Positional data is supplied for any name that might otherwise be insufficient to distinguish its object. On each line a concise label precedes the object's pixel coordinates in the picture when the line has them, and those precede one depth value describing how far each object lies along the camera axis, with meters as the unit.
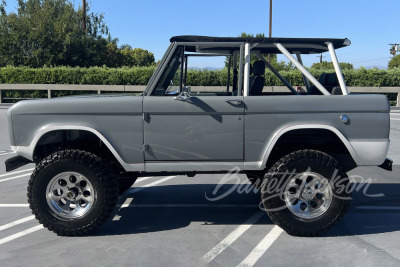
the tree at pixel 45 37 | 30.75
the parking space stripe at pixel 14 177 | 6.76
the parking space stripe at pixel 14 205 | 5.31
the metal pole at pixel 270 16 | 33.25
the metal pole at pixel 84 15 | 33.07
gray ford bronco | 4.16
